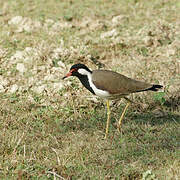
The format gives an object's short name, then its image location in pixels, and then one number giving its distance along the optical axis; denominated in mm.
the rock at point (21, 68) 13677
